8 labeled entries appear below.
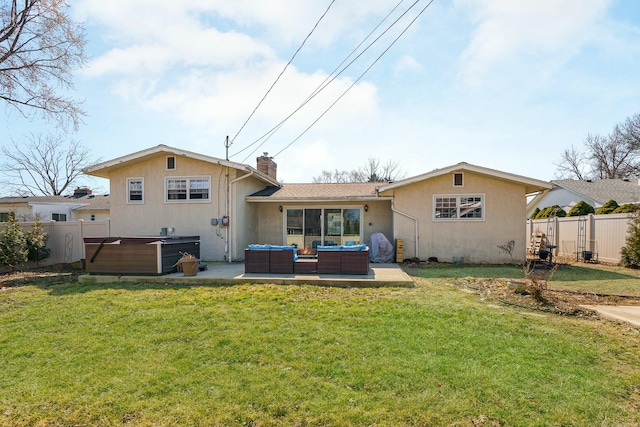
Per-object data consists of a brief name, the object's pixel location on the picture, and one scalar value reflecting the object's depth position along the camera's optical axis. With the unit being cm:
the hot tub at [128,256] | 895
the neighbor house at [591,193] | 2048
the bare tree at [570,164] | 3709
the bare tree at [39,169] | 3181
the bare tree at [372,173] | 3787
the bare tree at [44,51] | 1022
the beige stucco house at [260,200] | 1209
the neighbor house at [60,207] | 2244
